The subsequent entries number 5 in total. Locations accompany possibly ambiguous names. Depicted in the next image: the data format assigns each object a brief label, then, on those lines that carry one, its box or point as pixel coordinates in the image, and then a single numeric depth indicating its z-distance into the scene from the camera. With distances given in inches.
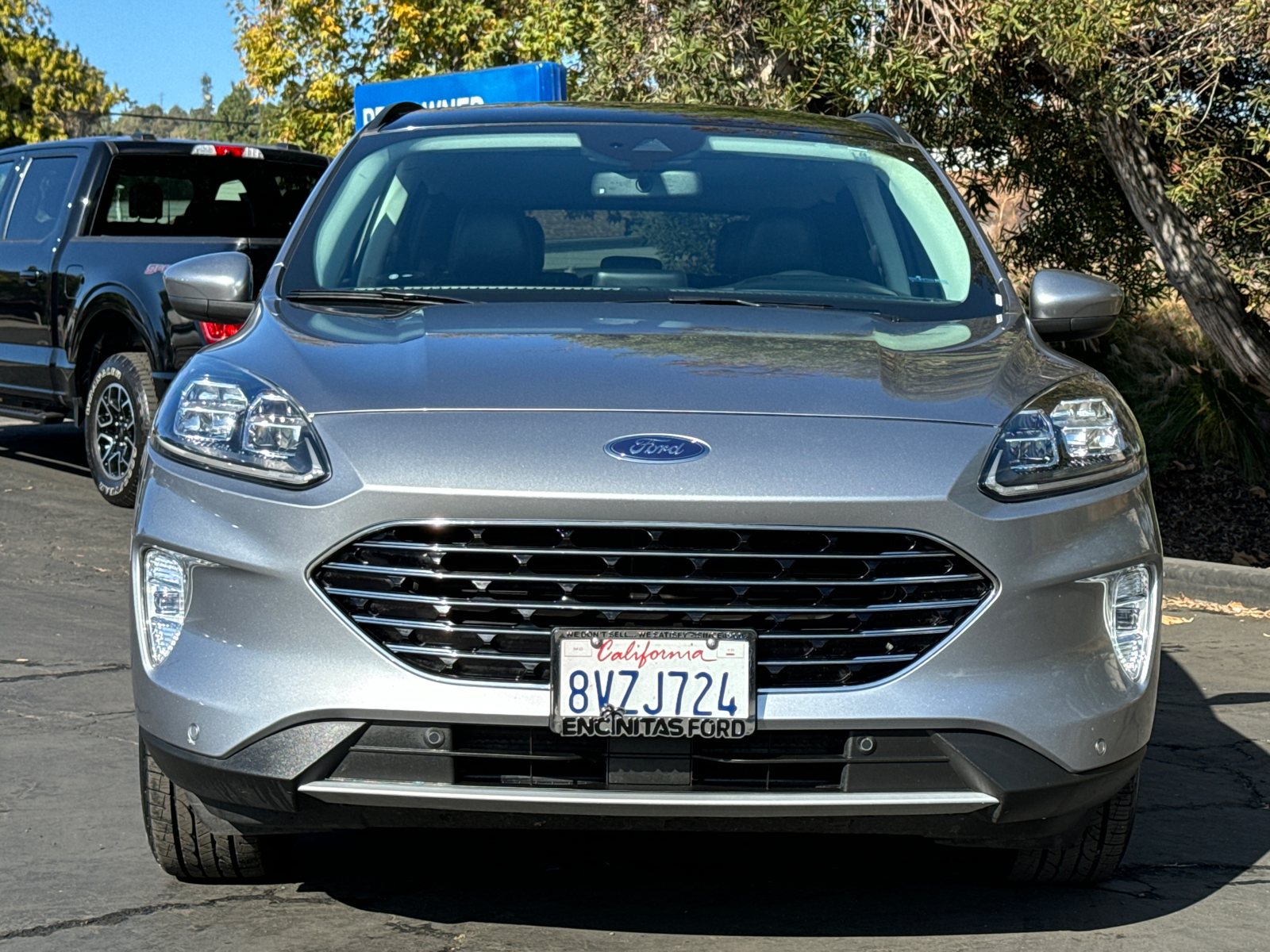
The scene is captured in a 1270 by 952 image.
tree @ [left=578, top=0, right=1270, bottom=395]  325.1
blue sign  454.0
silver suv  121.7
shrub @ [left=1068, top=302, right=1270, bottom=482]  467.8
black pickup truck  357.7
